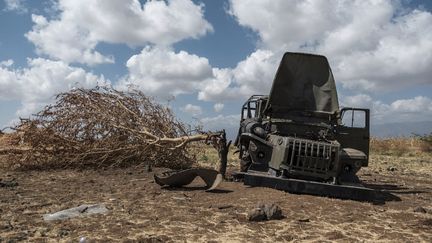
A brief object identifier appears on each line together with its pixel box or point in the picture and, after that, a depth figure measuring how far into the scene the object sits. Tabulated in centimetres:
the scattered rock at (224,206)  742
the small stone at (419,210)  785
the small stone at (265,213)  657
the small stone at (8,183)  949
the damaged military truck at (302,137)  875
